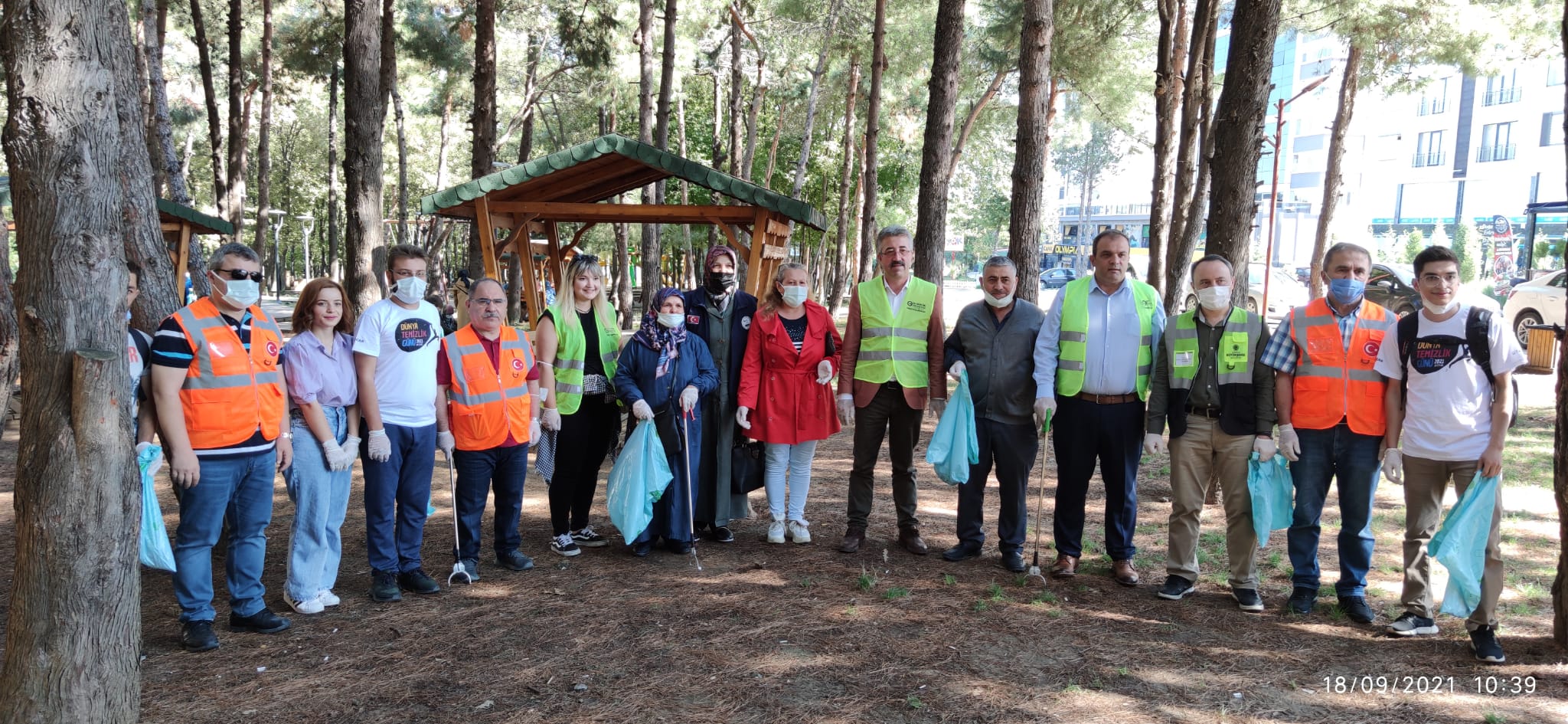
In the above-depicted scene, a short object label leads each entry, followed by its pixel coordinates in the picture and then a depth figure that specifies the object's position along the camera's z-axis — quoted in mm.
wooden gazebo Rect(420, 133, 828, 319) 7395
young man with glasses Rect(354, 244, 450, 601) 4629
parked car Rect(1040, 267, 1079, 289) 49062
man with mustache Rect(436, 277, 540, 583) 5027
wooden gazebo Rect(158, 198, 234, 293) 12102
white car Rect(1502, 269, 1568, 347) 17094
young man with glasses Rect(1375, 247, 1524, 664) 4176
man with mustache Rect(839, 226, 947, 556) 5574
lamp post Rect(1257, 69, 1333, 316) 18609
